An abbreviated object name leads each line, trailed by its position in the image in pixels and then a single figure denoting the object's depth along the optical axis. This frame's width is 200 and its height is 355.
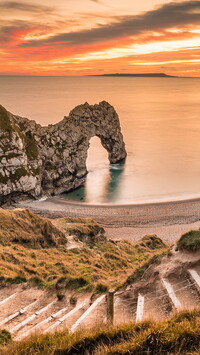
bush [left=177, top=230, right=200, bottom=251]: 14.45
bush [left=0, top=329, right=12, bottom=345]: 9.48
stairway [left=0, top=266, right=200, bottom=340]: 10.65
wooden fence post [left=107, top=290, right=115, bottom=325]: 9.66
